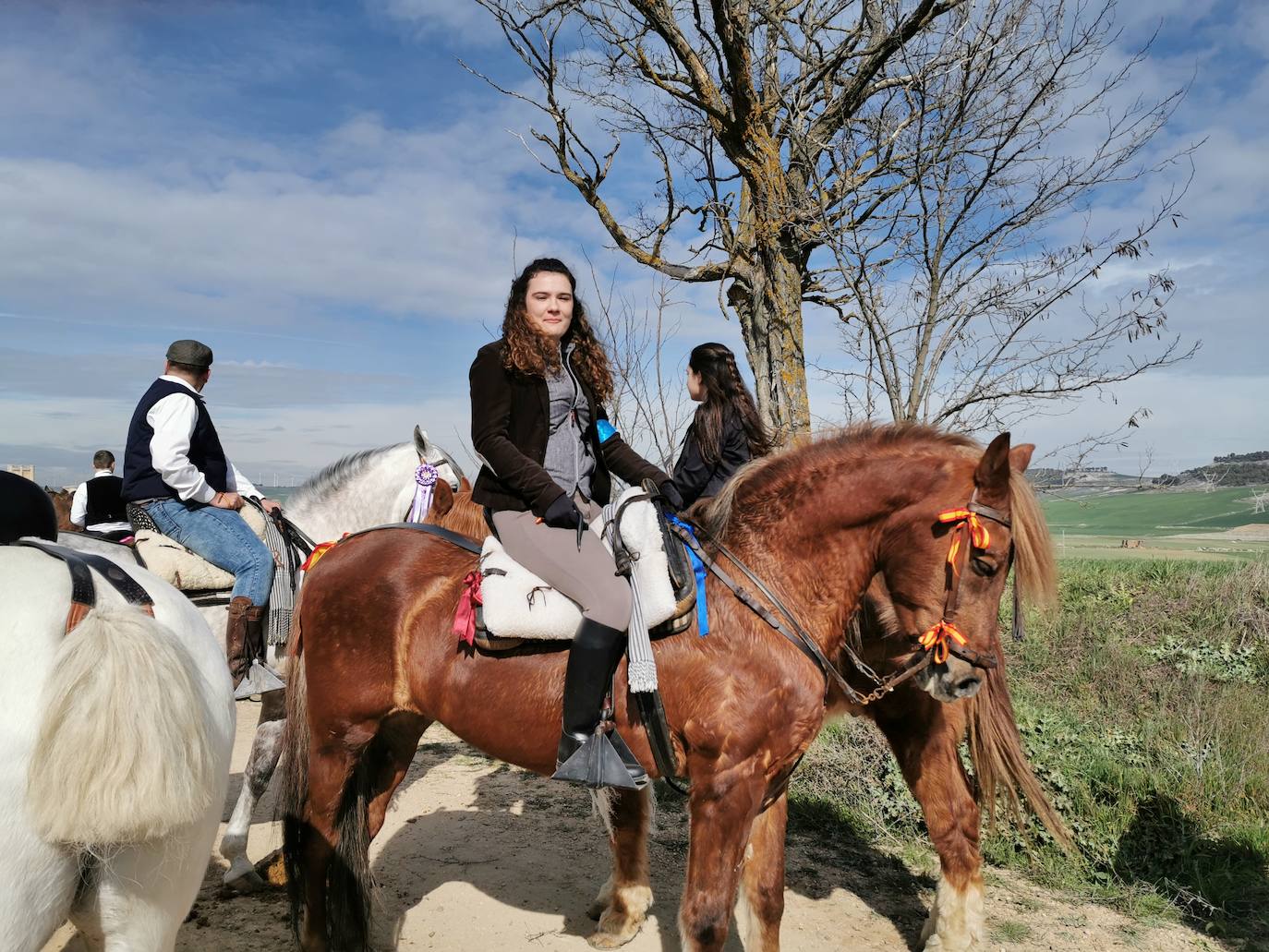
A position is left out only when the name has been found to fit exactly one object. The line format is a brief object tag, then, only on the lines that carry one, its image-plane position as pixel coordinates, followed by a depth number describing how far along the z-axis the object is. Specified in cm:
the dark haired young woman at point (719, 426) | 468
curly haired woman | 282
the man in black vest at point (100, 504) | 777
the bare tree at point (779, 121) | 587
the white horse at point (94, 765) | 150
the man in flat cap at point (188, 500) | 430
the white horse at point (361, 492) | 505
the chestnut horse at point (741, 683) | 277
